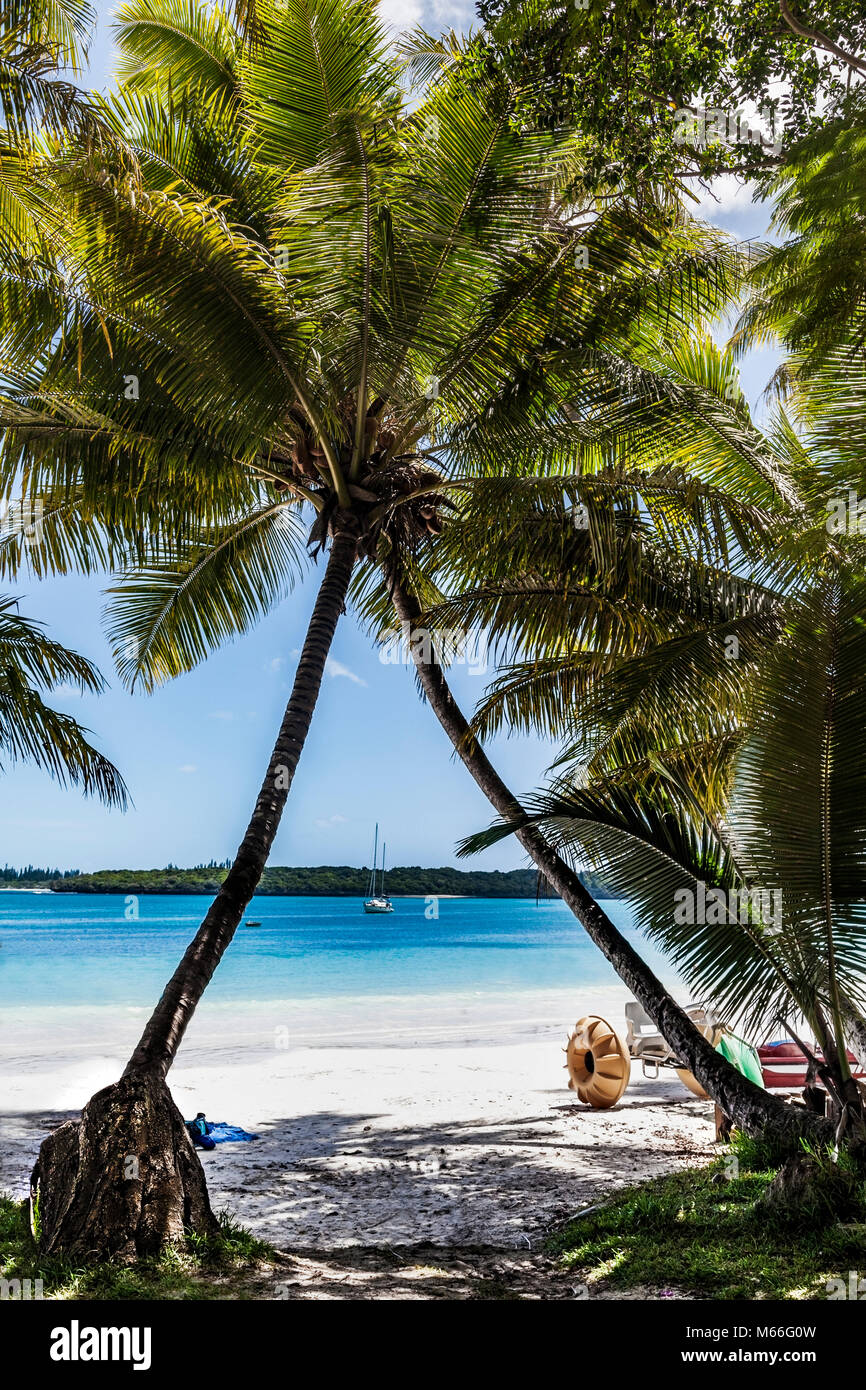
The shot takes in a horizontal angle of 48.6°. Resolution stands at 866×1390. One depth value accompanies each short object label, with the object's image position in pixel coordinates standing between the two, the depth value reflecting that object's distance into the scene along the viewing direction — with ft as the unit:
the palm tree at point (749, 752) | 17.04
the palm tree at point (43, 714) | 23.94
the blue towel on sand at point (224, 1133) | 33.71
